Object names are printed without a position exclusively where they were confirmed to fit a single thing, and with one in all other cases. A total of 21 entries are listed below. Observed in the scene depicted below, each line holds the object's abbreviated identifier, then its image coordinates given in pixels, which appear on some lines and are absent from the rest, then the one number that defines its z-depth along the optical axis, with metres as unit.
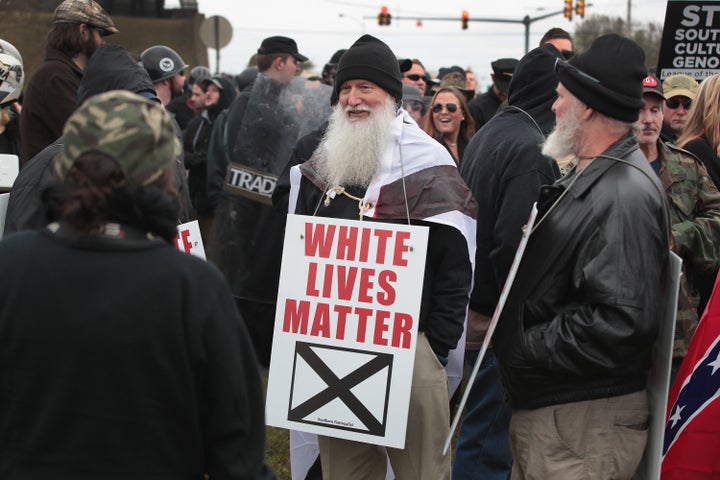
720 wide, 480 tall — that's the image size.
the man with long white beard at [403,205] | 3.72
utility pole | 52.19
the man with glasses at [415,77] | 10.01
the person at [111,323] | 2.01
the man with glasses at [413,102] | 7.57
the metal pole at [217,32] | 15.12
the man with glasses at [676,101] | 6.17
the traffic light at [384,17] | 36.47
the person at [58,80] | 5.12
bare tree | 51.18
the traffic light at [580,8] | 33.81
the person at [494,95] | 7.83
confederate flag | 3.66
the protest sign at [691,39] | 6.38
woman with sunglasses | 6.91
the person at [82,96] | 3.54
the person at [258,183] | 6.34
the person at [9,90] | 4.78
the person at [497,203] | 4.26
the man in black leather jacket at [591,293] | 3.02
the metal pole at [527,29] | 37.22
